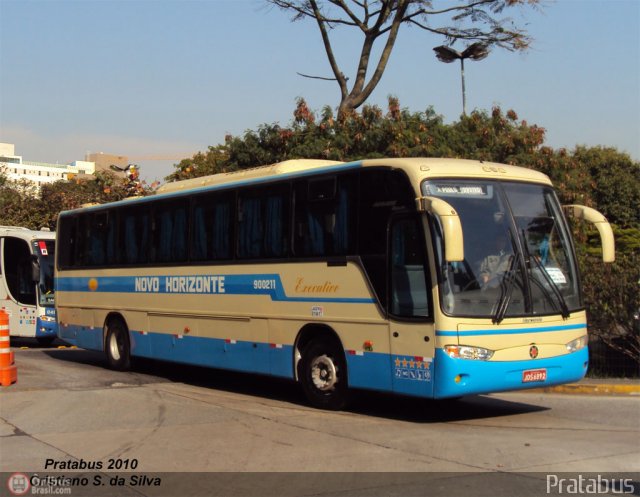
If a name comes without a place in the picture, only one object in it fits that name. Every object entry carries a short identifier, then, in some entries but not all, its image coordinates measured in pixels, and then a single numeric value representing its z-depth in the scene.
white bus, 23.45
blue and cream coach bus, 9.93
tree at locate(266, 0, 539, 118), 25.50
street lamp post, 26.72
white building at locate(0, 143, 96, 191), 185.95
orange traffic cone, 13.62
